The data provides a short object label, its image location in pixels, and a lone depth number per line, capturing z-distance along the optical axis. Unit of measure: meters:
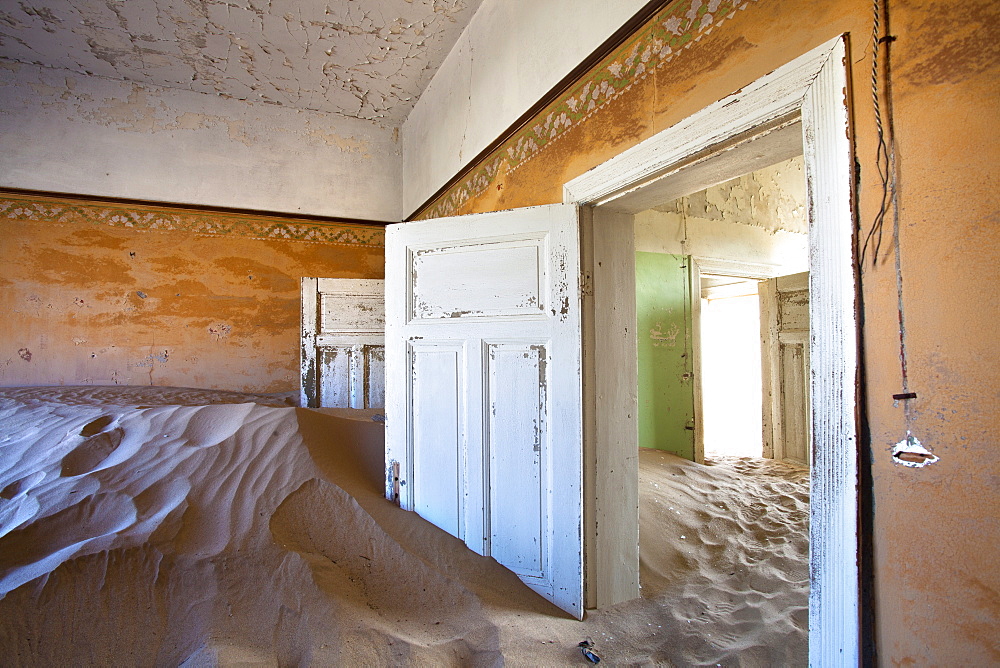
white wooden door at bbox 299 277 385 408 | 4.38
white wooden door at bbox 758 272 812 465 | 4.42
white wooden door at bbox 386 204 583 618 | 2.01
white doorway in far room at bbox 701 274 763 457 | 6.46
